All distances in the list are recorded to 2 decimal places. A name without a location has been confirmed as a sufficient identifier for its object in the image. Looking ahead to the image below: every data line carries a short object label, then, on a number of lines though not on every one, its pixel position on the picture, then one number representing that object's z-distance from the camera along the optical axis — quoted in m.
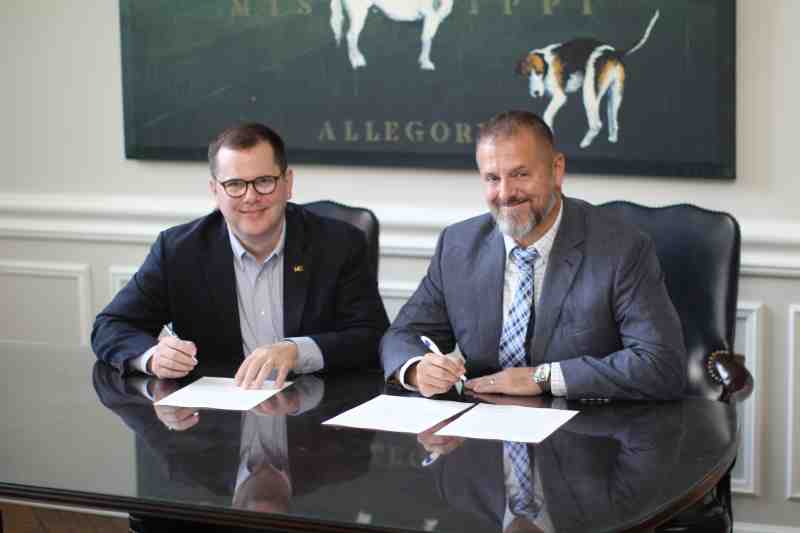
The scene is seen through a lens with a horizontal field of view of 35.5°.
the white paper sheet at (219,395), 2.84
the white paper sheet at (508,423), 2.51
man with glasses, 3.30
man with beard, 2.82
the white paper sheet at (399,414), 2.62
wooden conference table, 2.10
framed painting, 3.96
